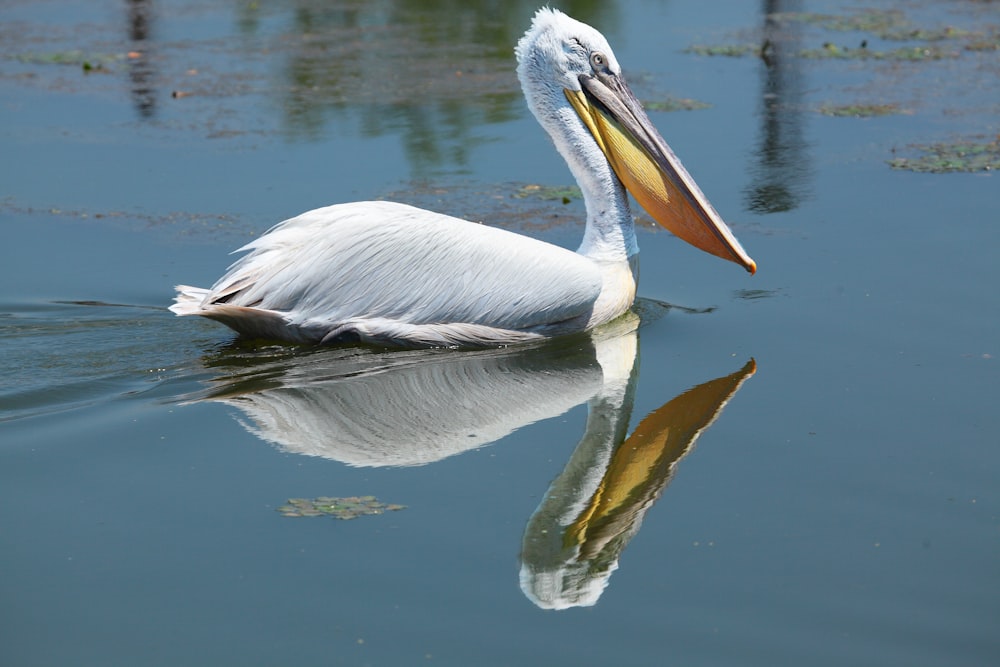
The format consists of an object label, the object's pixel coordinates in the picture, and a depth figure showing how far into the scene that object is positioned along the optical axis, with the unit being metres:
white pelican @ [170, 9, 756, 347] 10.58
